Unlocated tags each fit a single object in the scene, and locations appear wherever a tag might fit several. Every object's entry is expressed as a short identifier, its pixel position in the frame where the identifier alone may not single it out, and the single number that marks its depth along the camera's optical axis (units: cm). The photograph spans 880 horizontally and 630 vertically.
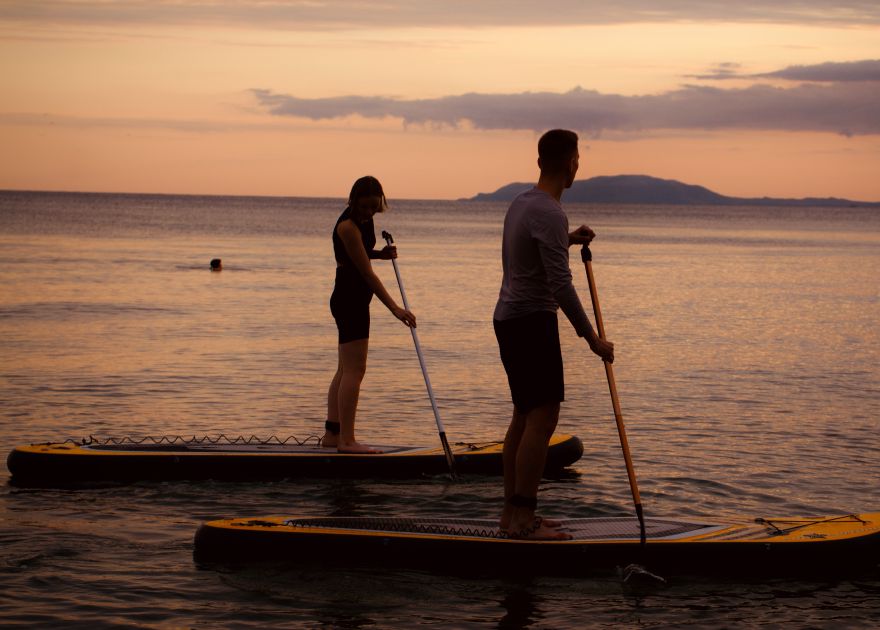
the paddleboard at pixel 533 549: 692
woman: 909
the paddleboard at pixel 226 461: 910
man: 664
